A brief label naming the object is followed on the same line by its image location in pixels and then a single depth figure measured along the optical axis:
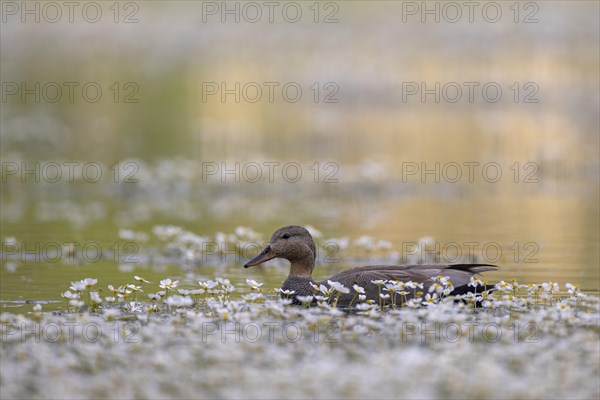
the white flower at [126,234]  16.49
